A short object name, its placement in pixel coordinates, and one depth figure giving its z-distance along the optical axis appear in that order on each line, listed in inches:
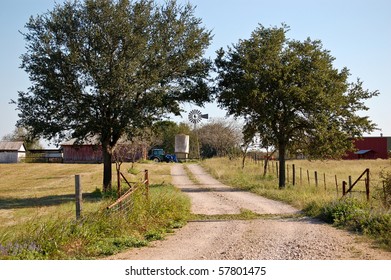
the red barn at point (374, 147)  3193.9
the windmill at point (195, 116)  3224.9
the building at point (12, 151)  3090.6
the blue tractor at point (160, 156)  2945.4
